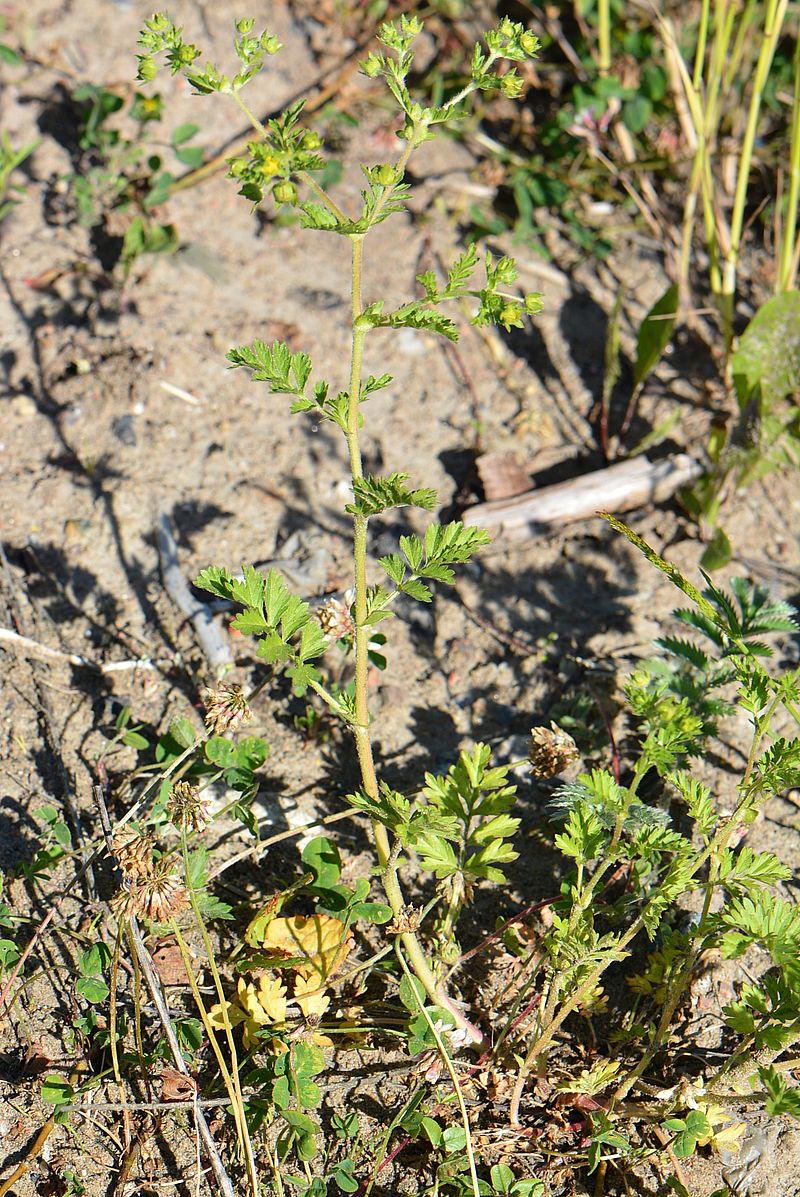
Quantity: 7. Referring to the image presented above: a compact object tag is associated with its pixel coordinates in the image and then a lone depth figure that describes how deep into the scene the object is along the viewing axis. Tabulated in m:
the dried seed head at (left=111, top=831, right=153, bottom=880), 1.97
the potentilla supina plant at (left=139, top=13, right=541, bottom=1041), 1.68
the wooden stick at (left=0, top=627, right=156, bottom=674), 2.69
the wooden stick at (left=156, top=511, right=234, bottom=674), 2.77
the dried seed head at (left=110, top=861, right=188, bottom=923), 1.98
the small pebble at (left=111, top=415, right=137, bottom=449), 3.23
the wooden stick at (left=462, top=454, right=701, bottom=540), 3.20
